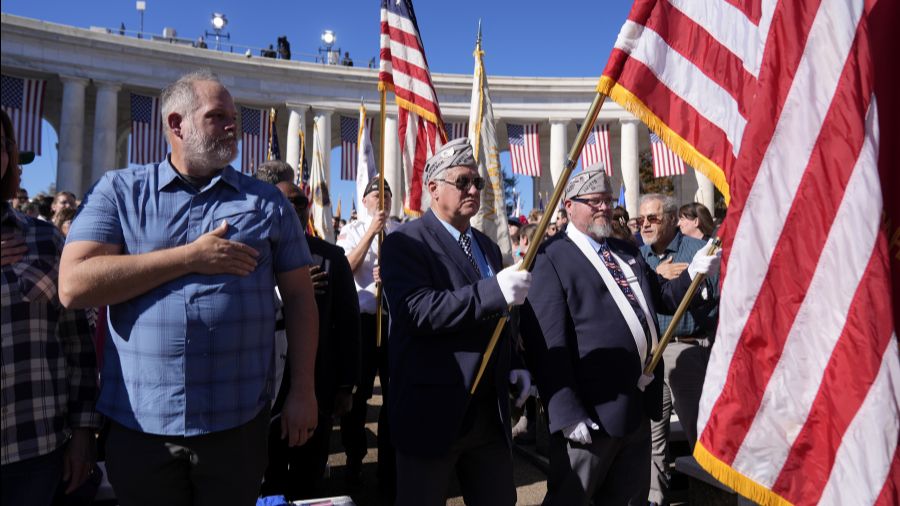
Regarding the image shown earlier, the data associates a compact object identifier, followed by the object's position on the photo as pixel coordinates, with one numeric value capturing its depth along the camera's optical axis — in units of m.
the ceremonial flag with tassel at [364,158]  10.59
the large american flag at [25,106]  27.56
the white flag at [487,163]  6.18
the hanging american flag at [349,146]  32.03
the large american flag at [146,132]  28.45
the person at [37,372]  2.55
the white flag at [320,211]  11.74
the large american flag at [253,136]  30.44
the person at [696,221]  6.96
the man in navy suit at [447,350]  3.27
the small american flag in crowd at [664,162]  28.34
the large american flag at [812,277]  2.43
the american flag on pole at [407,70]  6.22
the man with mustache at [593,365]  3.77
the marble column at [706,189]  32.81
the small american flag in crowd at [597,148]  31.20
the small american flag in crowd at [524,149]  33.88
